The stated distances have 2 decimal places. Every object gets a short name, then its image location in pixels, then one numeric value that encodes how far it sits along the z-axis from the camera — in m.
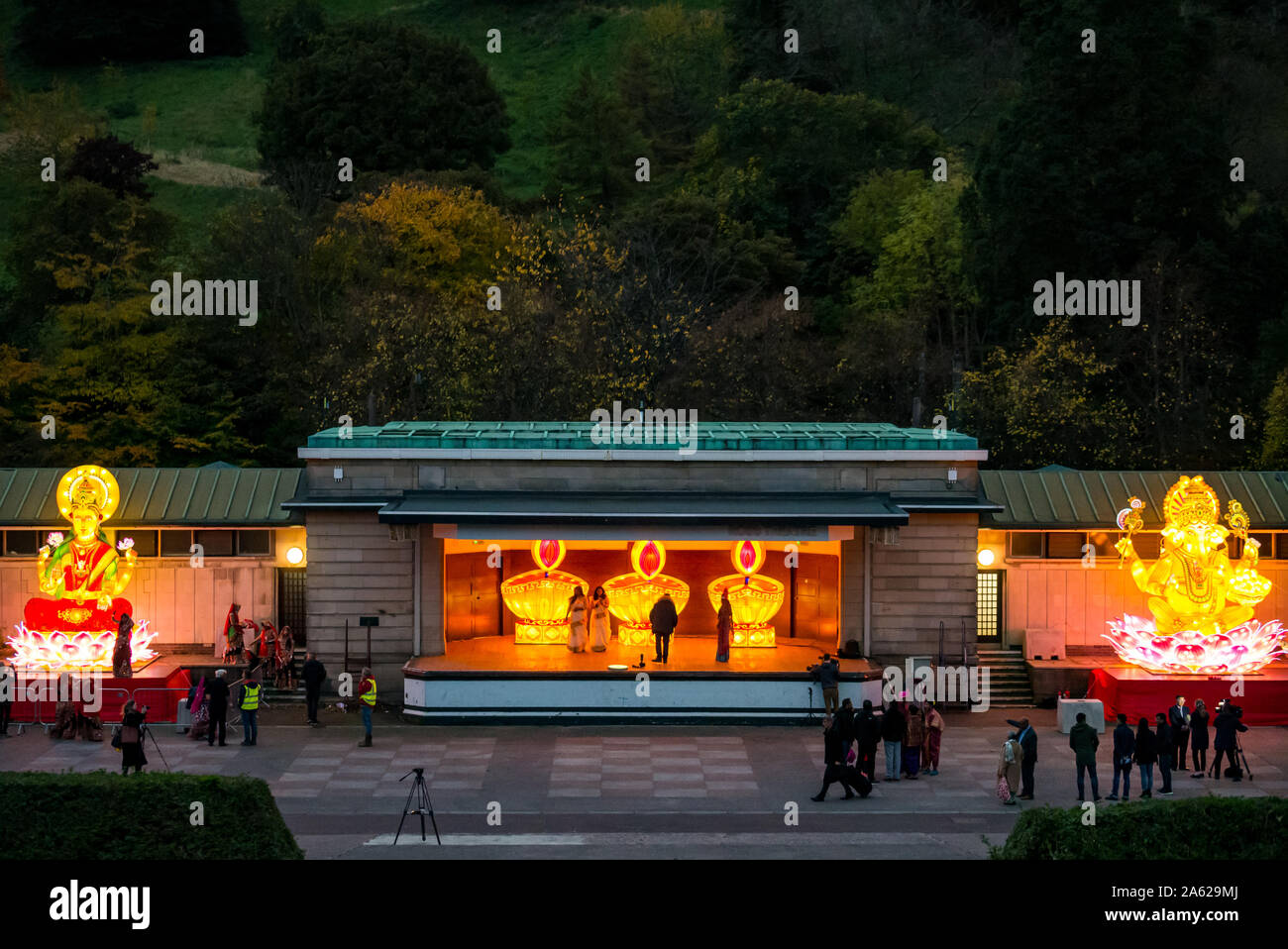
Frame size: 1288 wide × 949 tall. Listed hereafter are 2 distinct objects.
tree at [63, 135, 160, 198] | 72.69
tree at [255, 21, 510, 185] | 86.06
